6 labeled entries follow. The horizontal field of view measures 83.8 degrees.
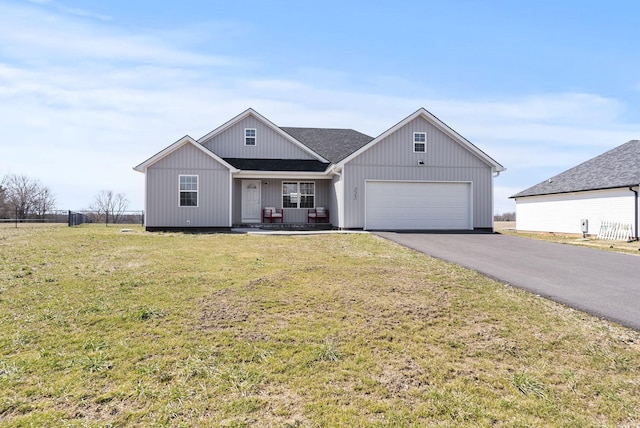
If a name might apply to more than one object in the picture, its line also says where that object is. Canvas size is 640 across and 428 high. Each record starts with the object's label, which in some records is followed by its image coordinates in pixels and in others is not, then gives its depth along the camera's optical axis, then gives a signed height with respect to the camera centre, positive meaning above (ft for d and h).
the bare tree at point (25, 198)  105.09 +4.92
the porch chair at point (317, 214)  61.62 -0.21
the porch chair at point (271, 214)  60.44 -0.09
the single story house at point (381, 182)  52.65 +4.69
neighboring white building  56.49 +2.84
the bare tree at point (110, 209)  109.50 +1.63
